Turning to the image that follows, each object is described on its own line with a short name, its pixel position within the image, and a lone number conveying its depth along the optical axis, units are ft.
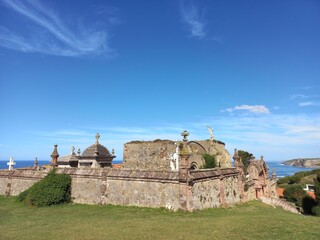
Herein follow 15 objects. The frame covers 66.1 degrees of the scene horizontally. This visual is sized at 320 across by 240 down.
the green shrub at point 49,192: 64.03
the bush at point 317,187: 87.30
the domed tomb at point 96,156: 100.22
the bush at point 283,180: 290.87
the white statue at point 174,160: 83.75
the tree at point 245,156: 170.44
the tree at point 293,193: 173.49
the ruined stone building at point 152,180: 57.00
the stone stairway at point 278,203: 103.55
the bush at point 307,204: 105.17
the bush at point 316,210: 86.17
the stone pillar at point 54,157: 76.74
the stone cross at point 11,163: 89.79
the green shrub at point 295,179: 285.64
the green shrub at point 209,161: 95.59
